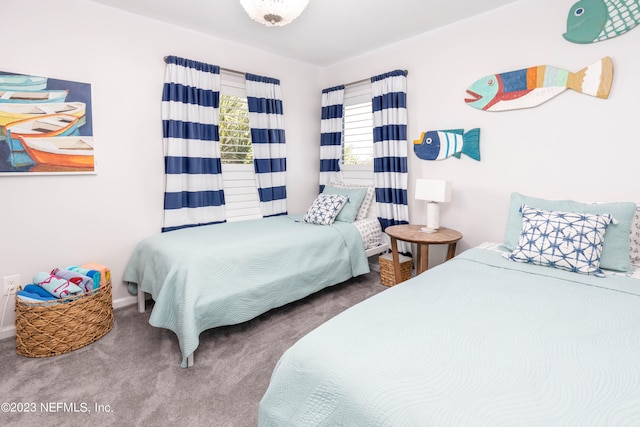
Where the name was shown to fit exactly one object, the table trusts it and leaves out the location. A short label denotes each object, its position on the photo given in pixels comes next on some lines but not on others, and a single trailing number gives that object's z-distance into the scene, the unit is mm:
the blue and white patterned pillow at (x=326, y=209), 3051
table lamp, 2631
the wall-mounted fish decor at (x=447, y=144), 2705
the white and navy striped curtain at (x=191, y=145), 2764
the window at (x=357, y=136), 3545
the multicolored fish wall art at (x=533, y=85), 2078
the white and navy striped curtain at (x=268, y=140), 3314
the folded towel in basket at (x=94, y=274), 2202
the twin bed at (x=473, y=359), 793
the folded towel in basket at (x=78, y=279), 2131
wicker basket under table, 3020
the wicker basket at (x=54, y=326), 1947
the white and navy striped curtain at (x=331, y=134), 3697
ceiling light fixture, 1829
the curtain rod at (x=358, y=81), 3444
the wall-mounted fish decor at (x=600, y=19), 1965
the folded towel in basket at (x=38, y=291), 2038
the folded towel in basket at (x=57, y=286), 2033
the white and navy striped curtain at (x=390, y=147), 3117
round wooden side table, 2459
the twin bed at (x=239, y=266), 1971
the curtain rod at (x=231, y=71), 3107
